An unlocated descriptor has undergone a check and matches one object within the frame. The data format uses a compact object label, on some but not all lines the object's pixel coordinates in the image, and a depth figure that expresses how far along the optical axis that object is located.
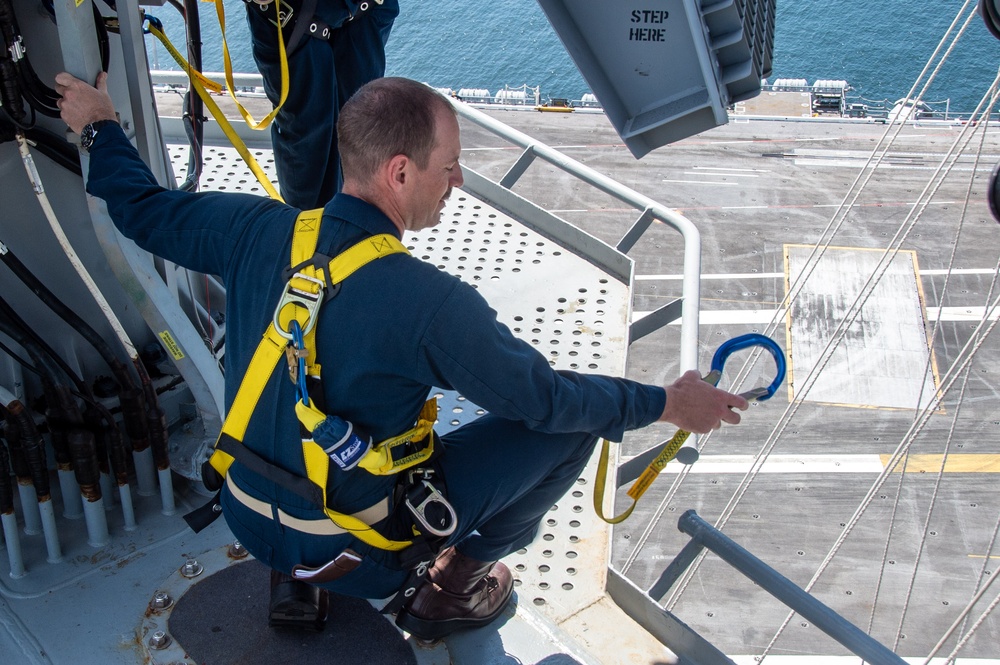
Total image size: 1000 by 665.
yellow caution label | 3.25
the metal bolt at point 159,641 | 2.92
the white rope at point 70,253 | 3.00
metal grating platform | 3.42
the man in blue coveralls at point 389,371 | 2.31
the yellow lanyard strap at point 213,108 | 3.25
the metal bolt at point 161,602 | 3.06
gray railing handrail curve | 4.02
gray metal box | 3.16
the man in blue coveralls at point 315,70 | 3.95
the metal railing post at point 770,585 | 2.51
